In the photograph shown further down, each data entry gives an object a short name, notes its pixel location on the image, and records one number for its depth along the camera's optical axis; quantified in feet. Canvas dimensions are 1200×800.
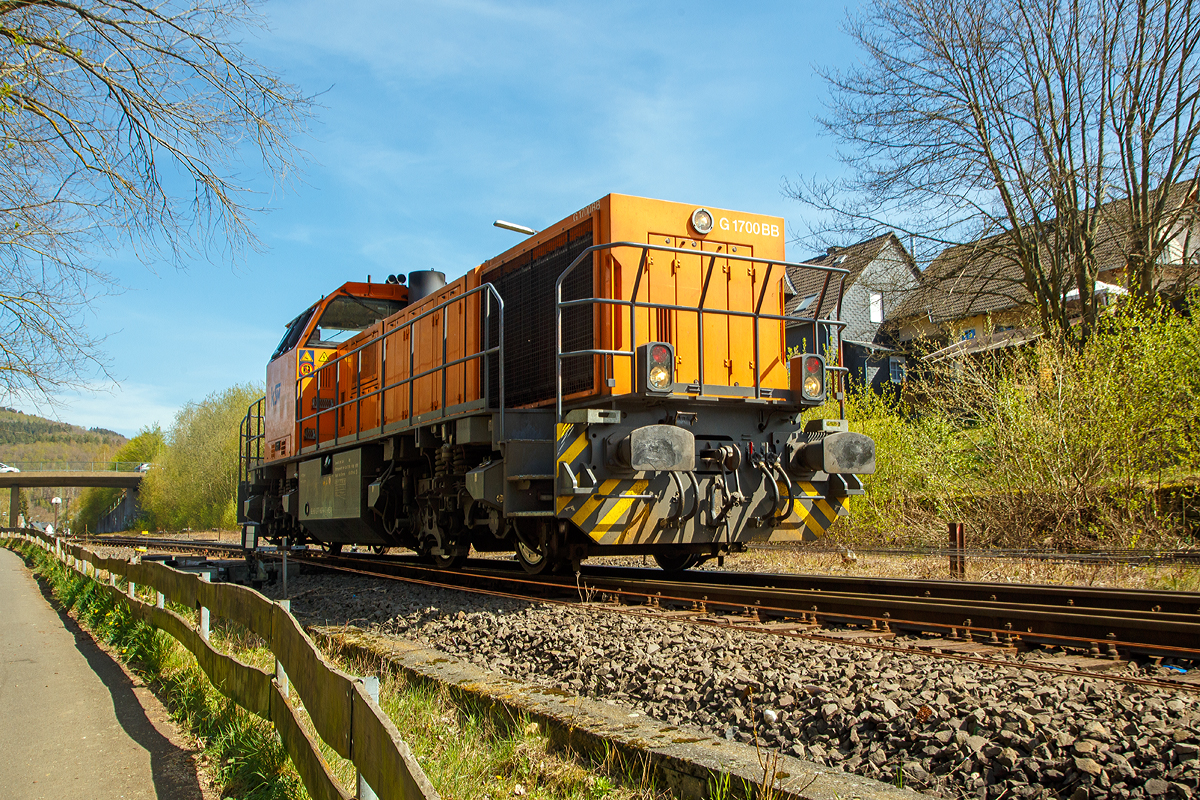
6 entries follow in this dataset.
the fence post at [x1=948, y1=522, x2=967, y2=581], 28.79
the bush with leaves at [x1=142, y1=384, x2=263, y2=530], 149.79
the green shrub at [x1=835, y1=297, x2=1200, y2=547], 35.04
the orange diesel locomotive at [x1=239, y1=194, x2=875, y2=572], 20.80
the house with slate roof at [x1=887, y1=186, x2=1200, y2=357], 51.93
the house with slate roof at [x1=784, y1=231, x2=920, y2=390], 100.58
